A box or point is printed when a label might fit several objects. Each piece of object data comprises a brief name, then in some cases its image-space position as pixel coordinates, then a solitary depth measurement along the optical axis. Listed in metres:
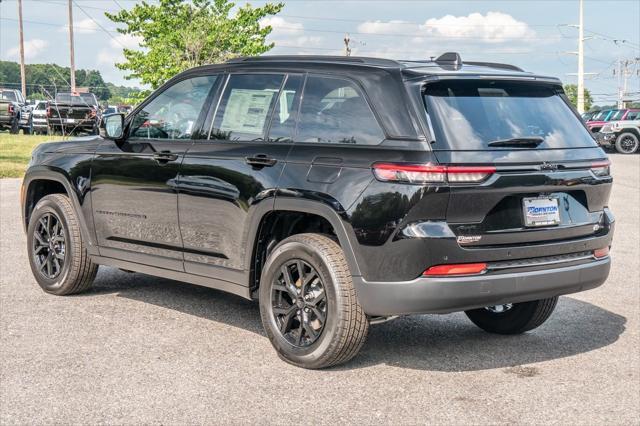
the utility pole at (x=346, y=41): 68.76
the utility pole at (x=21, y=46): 62.25
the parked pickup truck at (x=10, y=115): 37.75
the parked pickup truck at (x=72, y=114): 34.16
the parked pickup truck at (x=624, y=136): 35.88
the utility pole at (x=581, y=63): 63.56
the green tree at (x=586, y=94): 146.88
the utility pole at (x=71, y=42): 58.75
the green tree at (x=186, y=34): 34.47
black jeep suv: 4.88
